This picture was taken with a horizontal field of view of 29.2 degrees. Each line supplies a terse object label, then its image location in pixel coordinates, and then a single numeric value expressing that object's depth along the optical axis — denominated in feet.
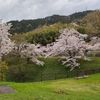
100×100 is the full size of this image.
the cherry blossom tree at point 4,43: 80.54
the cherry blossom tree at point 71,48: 105.40
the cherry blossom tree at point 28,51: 102.27
